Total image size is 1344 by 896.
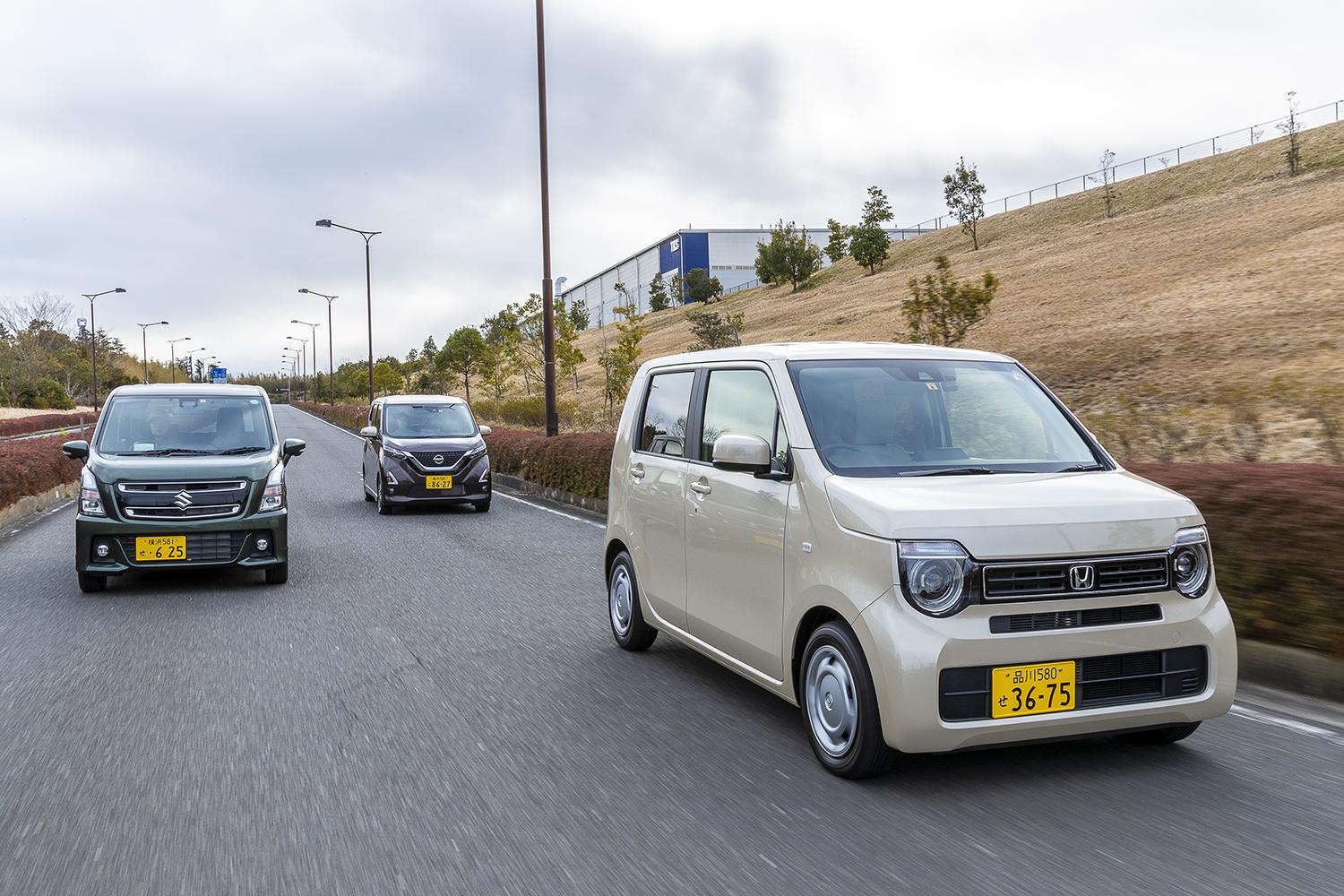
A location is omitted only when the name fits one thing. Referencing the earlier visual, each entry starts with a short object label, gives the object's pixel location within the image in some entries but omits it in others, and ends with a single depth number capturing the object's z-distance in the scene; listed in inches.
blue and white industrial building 4830.2
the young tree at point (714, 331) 2166.6
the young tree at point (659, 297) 4719.5
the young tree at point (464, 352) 2480.2
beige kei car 157.4
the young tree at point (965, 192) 2696.9
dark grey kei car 629.3
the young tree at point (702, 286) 4215.1
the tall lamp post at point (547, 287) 844.0
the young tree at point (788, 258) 3619.6
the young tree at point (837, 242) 3639.3
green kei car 353.7
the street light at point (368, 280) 1834.4
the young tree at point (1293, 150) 2229.1
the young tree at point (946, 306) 730.8
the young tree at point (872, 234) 3243.1
